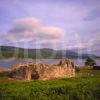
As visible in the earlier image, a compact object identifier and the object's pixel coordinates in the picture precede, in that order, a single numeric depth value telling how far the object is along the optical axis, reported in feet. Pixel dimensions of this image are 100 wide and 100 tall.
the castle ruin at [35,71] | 39.96
